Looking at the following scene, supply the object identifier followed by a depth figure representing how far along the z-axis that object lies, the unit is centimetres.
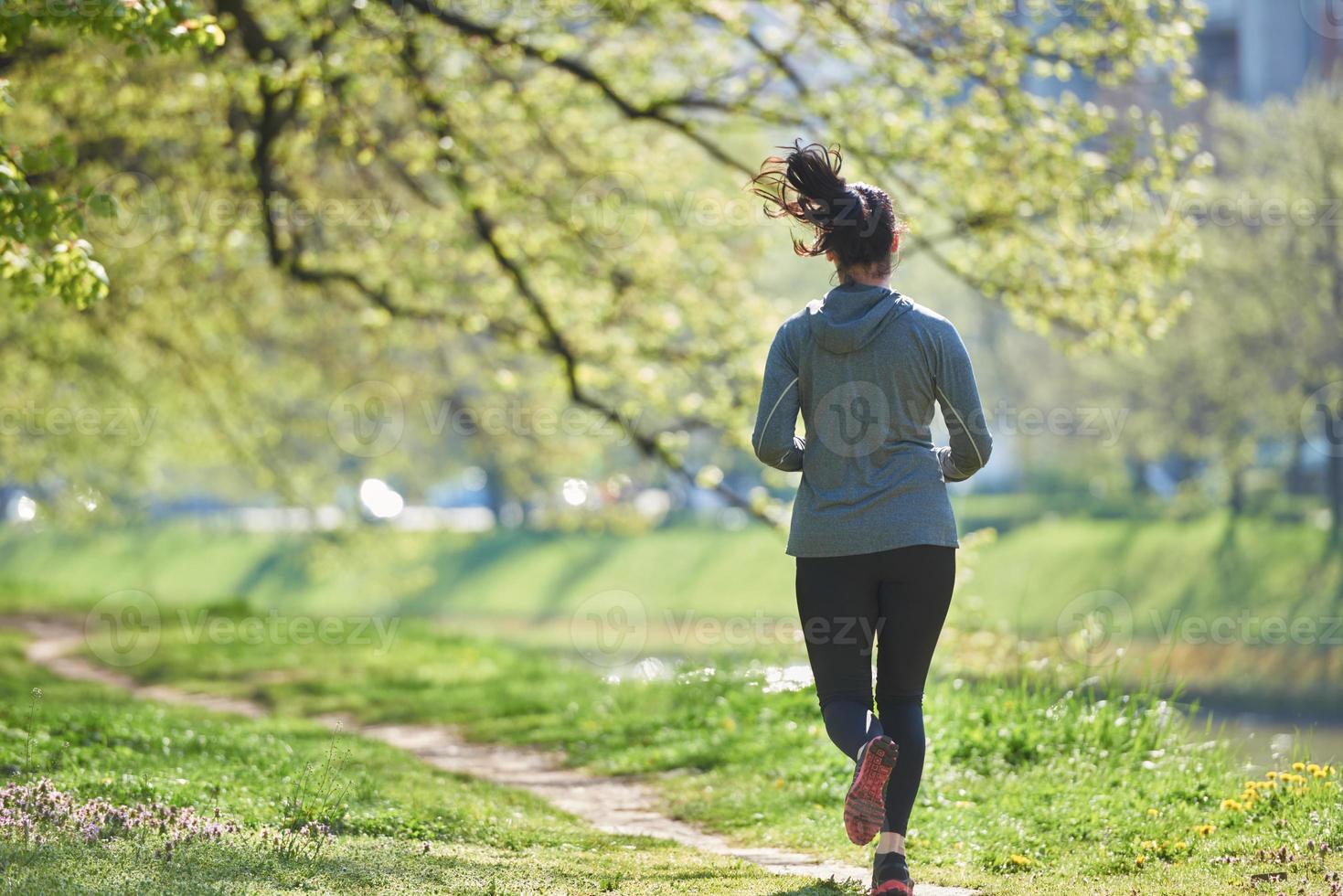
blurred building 7612
